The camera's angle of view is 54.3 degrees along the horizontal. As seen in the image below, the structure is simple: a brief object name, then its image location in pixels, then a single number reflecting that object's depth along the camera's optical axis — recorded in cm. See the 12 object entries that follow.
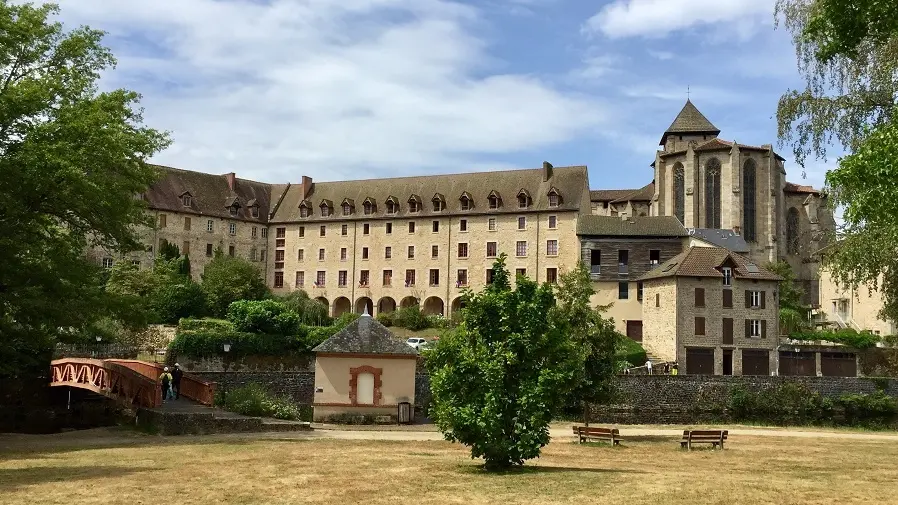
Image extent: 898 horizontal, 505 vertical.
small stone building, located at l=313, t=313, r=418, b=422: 3234
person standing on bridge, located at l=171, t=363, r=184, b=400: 3062
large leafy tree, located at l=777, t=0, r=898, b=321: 1217
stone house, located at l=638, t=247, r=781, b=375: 4794
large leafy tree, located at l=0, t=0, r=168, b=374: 2222
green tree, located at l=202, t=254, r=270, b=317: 5494
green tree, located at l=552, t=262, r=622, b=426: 2853
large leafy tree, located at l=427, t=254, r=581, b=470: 1598
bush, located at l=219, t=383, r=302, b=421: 2998
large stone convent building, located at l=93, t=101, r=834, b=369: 6256
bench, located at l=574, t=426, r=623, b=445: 2455
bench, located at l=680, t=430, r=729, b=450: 2369
